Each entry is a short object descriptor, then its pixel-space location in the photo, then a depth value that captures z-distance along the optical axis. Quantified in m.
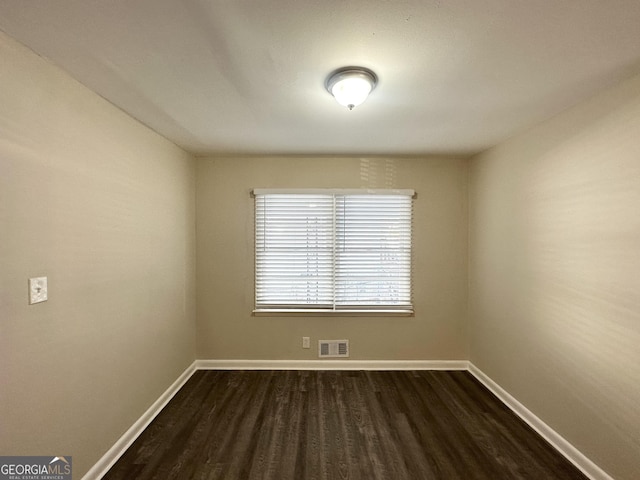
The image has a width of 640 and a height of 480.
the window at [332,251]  3.29
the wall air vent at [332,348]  3.30
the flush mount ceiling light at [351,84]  1.54
